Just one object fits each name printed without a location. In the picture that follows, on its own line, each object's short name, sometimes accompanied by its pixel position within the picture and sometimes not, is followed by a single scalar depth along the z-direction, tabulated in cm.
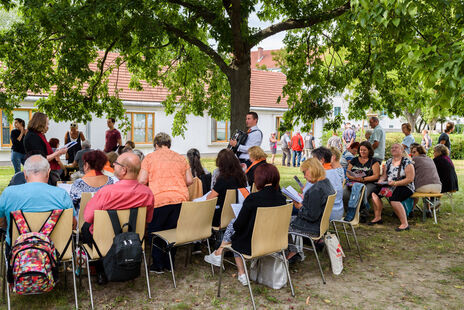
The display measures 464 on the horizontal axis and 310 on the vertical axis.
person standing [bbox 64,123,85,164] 1045
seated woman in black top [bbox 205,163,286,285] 412
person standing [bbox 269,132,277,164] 2097
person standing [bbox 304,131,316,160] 1881
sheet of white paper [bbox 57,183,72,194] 500
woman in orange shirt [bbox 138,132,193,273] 482
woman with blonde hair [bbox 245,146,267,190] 626
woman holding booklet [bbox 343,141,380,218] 779
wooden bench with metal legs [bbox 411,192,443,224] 756
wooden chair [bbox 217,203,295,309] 397
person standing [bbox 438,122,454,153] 1111
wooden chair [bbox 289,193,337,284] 472
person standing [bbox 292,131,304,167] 1827
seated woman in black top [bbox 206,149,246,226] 523
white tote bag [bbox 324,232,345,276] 489
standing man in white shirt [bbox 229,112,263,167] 744
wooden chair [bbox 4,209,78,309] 356
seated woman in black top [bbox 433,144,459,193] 821
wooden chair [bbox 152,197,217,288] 443
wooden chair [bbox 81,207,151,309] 379
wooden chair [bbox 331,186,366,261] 553
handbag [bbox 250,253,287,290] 445
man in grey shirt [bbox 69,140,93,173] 797
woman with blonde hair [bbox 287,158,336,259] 484
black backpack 369
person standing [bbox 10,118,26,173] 983
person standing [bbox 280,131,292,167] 1856
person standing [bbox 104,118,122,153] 1111
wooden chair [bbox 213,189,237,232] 514
